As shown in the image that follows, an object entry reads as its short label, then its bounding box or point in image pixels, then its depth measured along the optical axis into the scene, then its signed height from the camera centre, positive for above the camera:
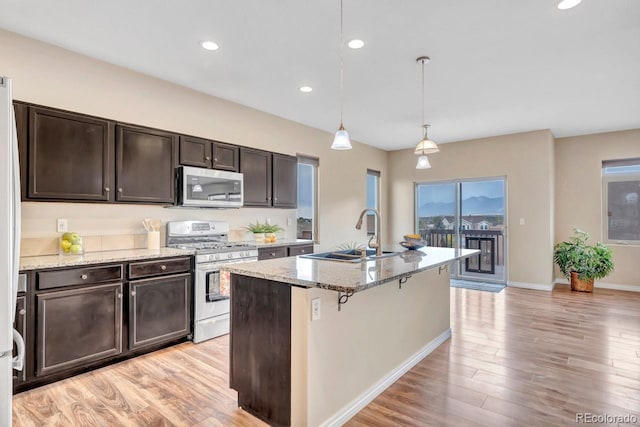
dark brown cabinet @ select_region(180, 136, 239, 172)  3.68 +0.69
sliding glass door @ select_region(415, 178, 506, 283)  6.26 -0.08
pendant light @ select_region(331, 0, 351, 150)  2.78 +0.60
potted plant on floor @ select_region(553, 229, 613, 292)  5.37 -0.70
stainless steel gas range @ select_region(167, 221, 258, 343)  3.37 -0.51
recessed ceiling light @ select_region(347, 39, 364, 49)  2.85 +1.41
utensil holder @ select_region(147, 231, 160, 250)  3.44 -0.24
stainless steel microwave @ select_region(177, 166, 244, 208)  3.59 +0.30
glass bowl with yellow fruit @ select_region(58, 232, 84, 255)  2.93 -0.24
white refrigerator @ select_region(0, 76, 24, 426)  1.30 -0.08
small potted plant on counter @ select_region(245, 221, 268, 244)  4.39 -0.20
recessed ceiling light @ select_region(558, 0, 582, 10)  2.31 +1.41
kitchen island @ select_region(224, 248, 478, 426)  1.90 -0.72
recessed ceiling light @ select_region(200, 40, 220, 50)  2.88 +1.42
